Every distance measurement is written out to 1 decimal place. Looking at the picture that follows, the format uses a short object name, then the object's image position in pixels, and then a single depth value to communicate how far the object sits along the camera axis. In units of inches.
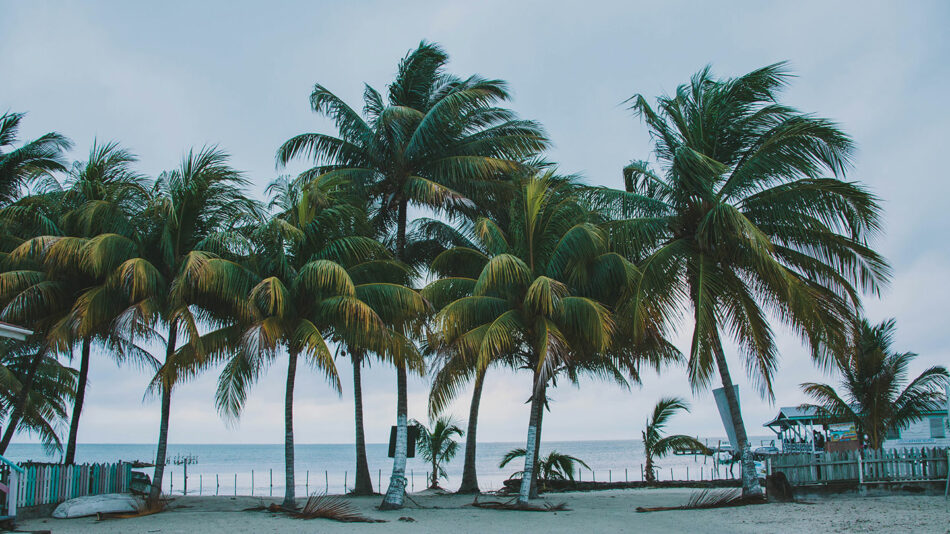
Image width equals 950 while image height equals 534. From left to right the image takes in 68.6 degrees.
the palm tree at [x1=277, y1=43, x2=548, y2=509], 712.4
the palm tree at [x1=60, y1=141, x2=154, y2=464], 589.3
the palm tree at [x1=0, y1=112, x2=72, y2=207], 718.5
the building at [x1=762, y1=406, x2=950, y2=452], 1019.9
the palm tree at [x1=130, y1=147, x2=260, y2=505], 565.0
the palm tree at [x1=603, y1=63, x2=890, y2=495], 558.9
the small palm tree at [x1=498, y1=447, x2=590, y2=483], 869.8
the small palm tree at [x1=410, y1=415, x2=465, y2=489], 933.8
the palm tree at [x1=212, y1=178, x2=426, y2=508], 553.3
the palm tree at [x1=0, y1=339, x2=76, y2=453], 890.1
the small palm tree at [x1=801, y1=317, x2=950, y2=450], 845.2
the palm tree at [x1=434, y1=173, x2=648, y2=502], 569.9
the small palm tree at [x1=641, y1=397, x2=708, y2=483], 921.5
